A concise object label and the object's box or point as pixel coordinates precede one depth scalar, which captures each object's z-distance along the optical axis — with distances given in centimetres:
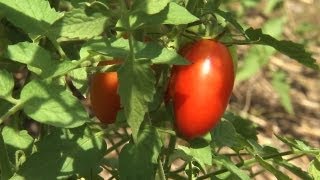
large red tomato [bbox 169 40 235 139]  103
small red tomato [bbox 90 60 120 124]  106
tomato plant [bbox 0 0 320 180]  94
